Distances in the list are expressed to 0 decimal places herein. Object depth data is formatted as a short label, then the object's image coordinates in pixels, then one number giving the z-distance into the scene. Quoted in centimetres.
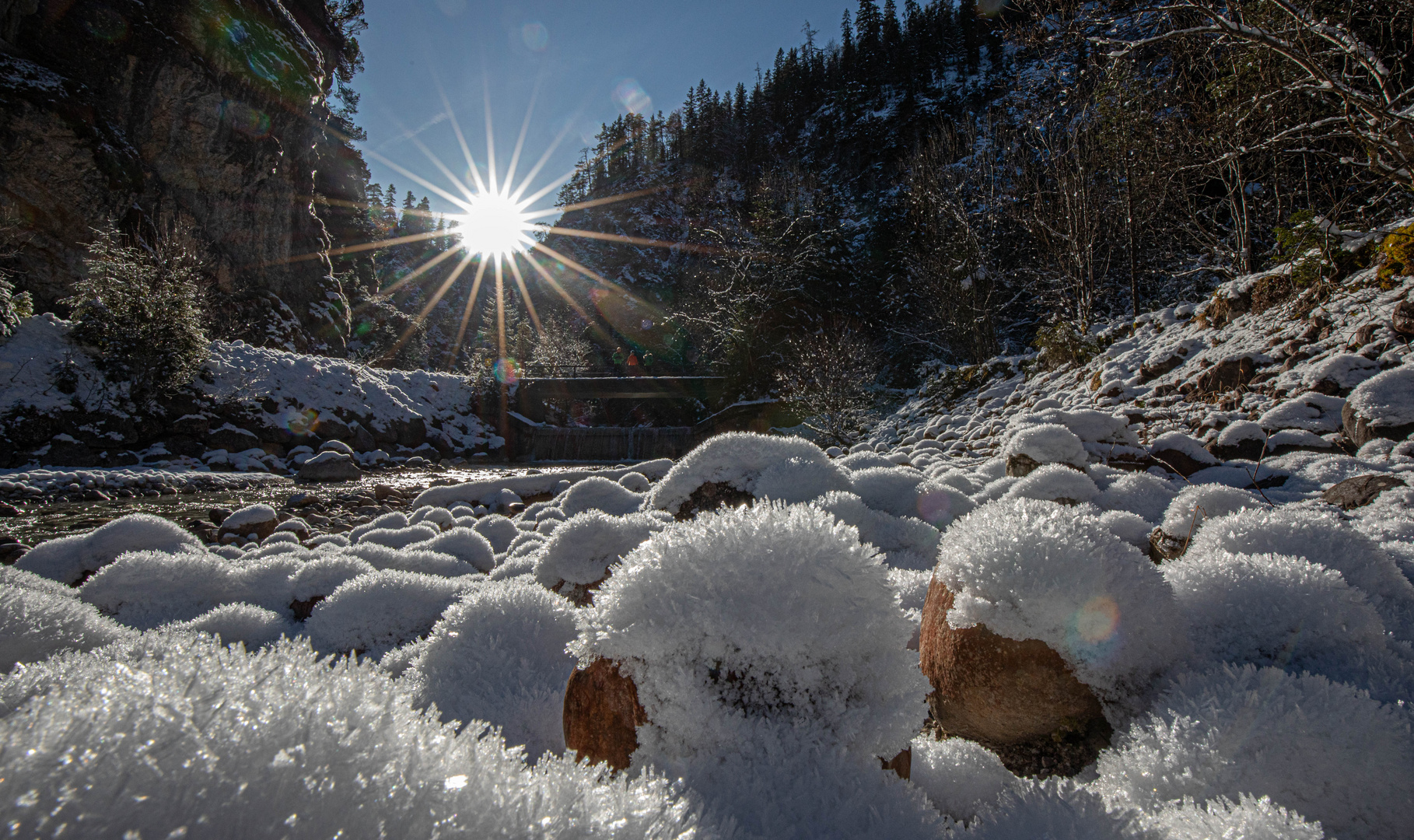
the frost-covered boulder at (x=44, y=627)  160
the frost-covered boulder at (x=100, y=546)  354
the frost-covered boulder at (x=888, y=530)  292
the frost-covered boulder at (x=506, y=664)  149
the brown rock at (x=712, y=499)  363
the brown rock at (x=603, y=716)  116
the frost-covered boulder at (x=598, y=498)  503
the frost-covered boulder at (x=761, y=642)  109
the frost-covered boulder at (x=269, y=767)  45
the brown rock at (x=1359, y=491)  316
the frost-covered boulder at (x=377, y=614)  233
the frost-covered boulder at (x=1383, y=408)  417
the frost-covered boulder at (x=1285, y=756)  101
